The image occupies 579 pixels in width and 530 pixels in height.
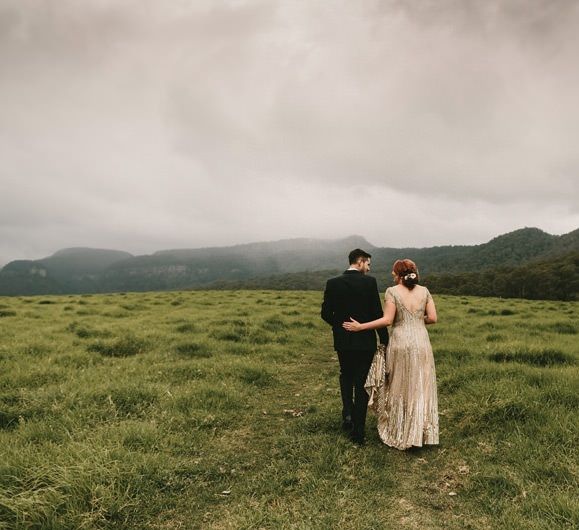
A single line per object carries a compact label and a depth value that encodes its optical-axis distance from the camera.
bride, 7.04
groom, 7.30
